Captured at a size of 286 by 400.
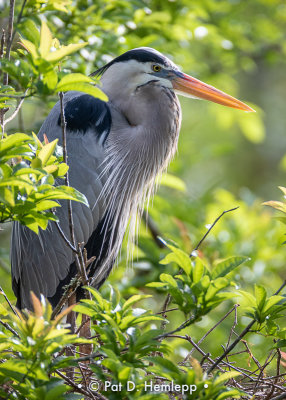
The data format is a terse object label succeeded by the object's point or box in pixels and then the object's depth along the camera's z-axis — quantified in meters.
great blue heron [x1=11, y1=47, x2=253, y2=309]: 11.79
